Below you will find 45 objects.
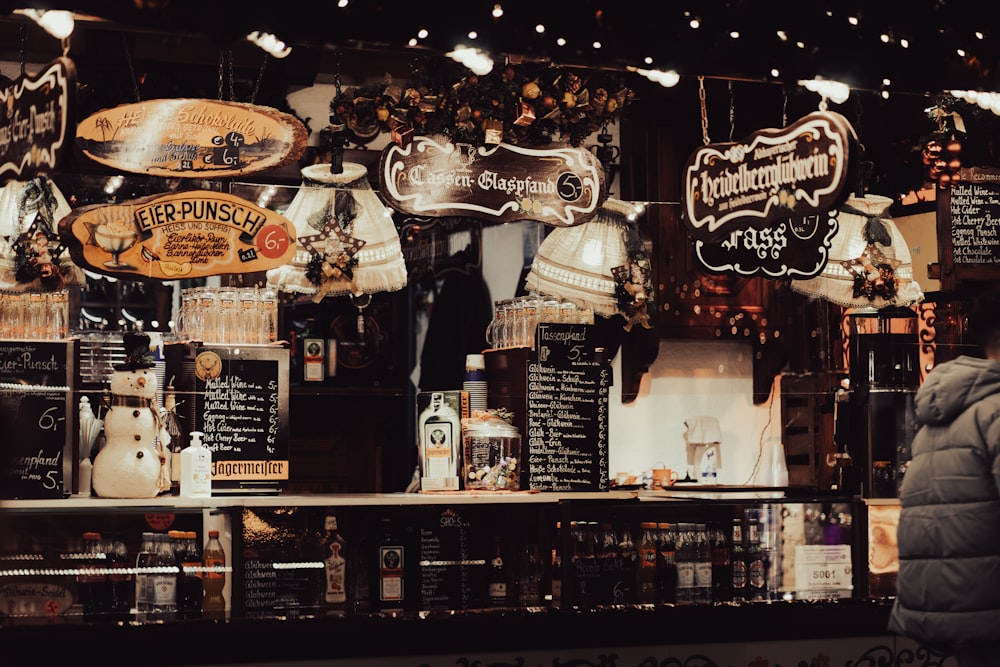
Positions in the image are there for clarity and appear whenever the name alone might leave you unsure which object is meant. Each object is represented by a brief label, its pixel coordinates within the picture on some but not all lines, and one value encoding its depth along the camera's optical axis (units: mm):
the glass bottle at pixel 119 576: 5289
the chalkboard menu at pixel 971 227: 6977
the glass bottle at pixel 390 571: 5684
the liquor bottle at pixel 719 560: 6055
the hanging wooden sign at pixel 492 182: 5598
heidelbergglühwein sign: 4938
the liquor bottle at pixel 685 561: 6004
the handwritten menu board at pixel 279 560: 5438
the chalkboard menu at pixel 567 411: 6129
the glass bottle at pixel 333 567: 5605
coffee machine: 6465
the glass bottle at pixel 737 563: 6070
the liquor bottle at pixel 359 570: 5699
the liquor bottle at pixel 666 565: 5977
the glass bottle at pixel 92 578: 5270
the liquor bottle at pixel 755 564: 6086
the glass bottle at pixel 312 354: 8172
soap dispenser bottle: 5504
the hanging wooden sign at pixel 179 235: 5316
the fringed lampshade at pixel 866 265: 6783
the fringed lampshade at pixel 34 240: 5758
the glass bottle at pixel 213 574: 5410
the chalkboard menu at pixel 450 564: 5766
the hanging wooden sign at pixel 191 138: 5160
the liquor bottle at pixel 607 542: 5855
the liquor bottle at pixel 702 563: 6023
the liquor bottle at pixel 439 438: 5996
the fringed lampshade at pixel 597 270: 6570
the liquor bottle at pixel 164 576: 5328
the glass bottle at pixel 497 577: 5836
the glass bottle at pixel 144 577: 5320
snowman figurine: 5363
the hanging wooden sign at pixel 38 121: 4094
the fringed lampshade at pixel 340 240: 6121
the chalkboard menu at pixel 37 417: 5363
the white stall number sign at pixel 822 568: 6121
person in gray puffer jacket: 4145
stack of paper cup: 6363
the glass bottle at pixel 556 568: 5773
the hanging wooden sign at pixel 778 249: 6262
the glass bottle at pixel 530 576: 5871
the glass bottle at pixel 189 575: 5367
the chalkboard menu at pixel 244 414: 5758
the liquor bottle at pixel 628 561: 5875
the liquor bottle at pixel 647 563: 5926
